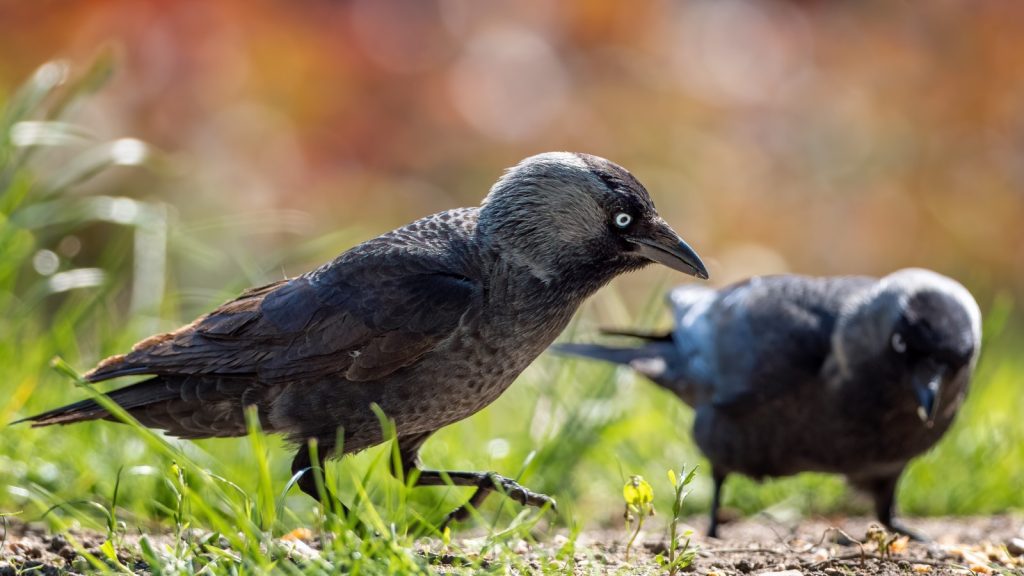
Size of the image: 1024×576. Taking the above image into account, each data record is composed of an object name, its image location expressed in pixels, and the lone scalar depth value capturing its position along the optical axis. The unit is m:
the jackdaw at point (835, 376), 8.84
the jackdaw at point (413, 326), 6.48
